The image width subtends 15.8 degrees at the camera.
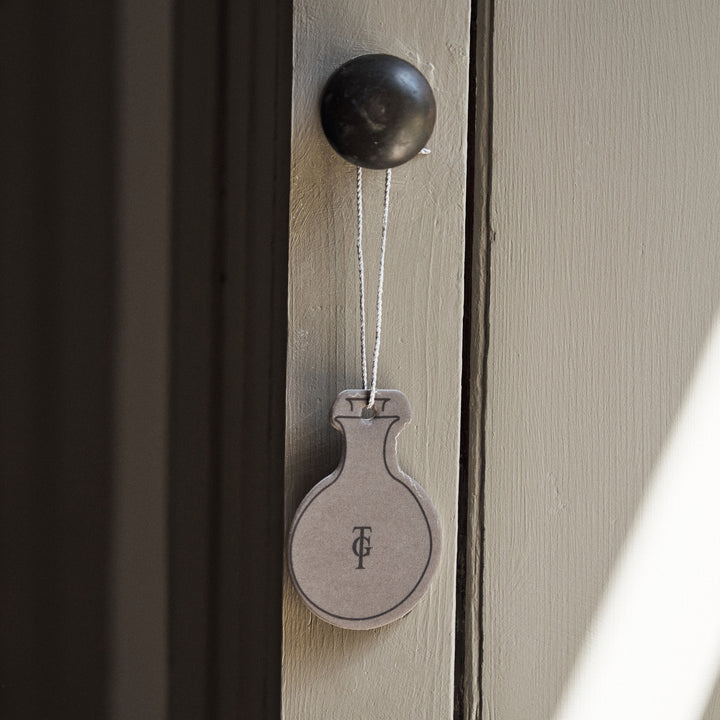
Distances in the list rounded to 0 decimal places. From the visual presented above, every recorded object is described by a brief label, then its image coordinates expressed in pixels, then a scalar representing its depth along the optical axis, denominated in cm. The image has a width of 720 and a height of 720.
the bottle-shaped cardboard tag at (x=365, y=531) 92
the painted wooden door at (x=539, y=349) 93
